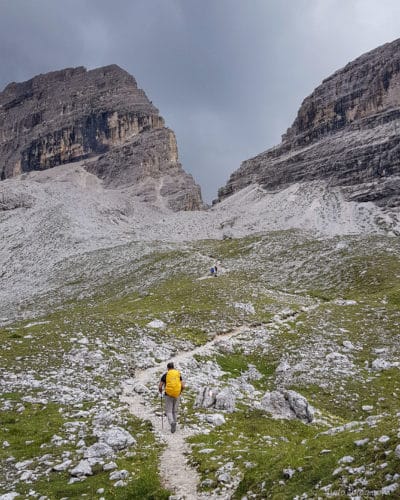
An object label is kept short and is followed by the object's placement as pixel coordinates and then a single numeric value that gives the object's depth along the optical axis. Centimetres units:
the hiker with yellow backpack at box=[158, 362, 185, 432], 1616
